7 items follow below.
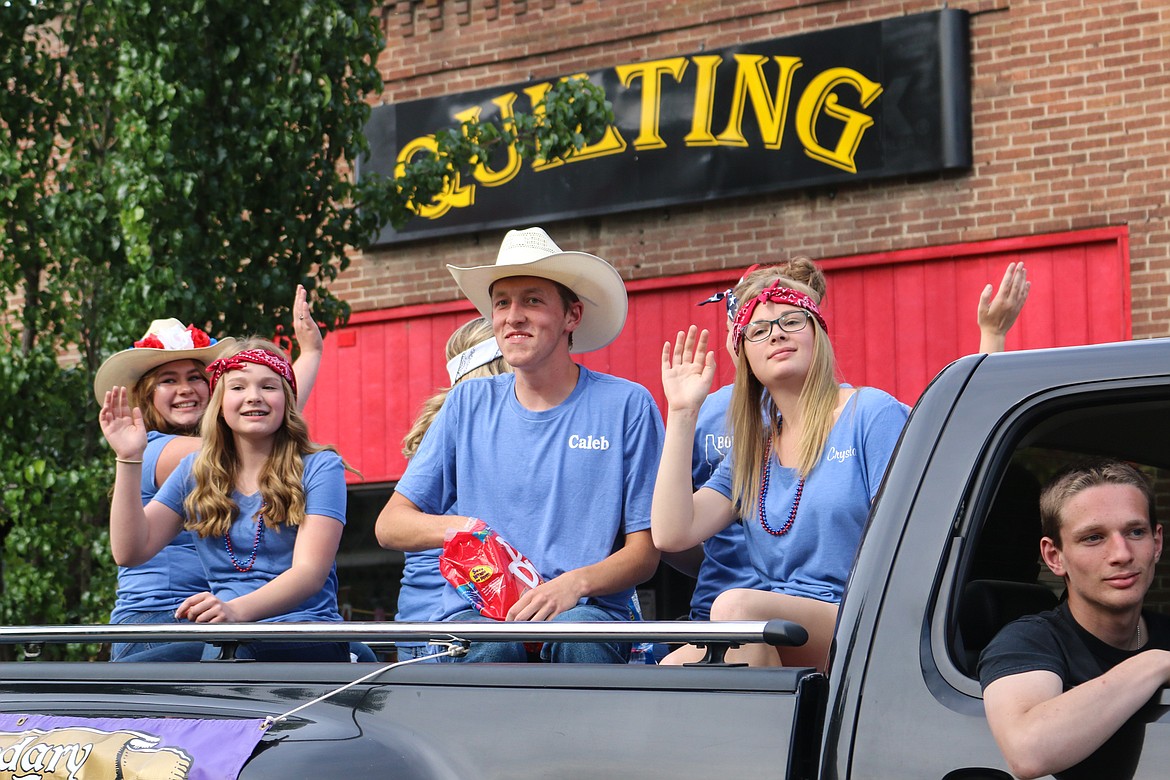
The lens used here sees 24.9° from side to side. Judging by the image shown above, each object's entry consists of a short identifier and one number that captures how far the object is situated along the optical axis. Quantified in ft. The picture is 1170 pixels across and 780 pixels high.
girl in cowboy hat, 26.29
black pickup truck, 13.14
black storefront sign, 58.12
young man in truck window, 12.03
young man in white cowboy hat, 21.54
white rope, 15.04
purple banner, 14.88
